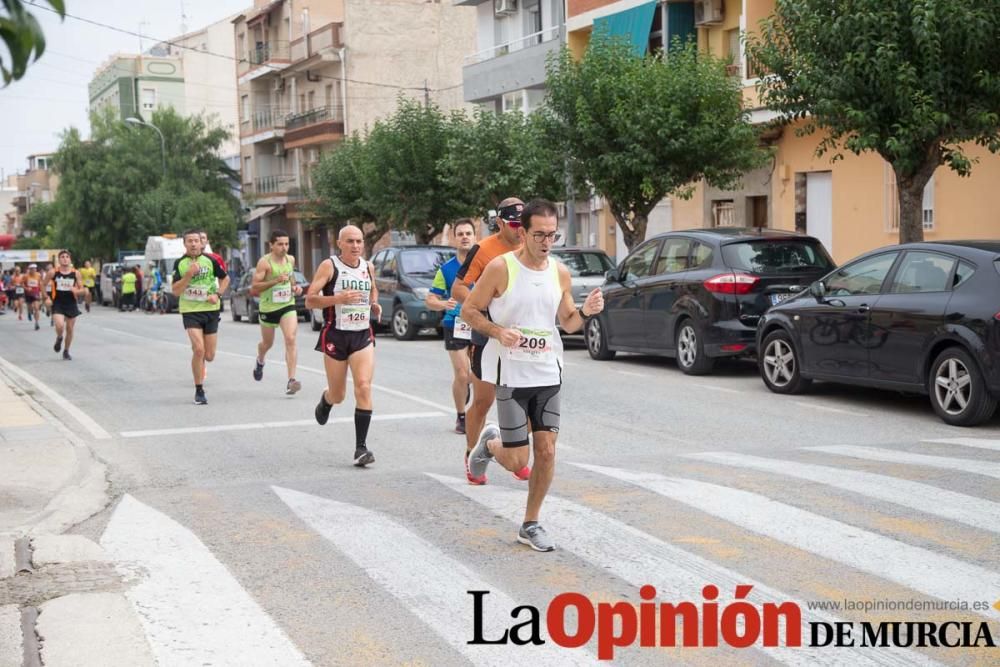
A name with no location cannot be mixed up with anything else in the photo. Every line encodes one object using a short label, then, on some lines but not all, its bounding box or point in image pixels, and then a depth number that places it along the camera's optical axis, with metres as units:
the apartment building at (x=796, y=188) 22.12
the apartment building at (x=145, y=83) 83.31
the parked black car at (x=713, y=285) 14.74
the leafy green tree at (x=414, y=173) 34.59
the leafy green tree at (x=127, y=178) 60.31
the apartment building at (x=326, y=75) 54.91
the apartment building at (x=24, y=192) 127.88
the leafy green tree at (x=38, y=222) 103.25
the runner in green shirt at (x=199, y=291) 13.88
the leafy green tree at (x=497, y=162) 28.98
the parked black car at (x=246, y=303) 33.03
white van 47.12
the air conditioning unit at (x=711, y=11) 28.48
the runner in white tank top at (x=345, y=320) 9.69
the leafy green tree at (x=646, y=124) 22.34
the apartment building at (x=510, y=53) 35.69
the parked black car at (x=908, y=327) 10.56
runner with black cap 8.23
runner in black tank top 20.42
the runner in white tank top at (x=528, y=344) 6.45
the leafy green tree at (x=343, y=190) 41.09
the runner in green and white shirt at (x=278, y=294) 13.91
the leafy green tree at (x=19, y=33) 2.64
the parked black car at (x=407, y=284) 23.12
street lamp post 59.62
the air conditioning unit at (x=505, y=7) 37.69
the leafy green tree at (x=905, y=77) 15.05
